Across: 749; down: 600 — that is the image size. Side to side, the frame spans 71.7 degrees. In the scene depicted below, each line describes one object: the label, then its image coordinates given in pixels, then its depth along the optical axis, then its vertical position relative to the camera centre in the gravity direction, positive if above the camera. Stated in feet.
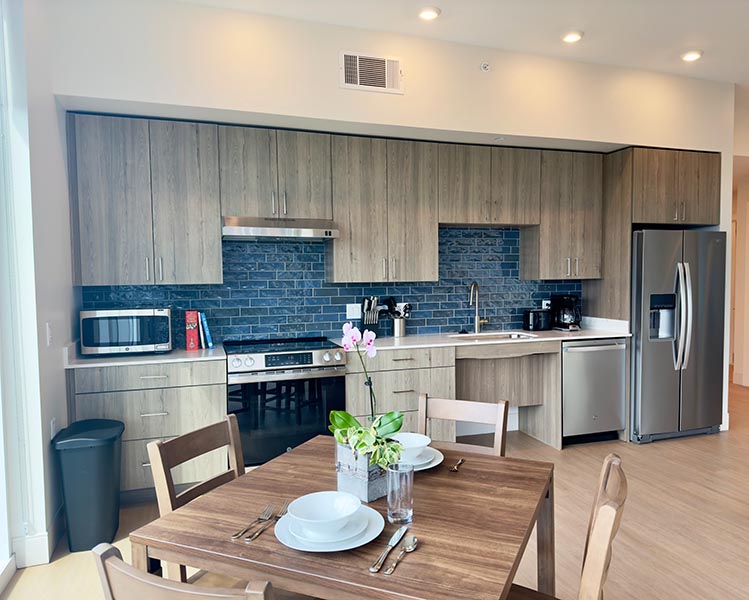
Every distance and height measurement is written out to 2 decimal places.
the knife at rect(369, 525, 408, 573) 3.81 -2.15
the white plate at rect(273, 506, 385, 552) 4.05 -2.12
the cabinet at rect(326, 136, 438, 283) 12.71 +1.60
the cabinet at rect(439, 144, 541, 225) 13.60 +2.37
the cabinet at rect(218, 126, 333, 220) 11.71 +2.38
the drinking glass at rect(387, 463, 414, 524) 4.49 -1.91
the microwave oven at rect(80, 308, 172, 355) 10.75 -1.12
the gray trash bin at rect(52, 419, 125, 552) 8.88 -3.53
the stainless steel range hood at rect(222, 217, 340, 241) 11.55 +1.07
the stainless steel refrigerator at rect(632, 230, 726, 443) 14.19 -1.54
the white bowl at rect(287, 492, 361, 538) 4.10 -2.00
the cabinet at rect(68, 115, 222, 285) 10.80 +1.65
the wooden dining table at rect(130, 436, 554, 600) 3.68 -2.17
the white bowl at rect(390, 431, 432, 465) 5.84 -2.01
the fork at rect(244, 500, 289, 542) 4.27 -2.15
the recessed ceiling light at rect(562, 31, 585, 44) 11.70 +5.39
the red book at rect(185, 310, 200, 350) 12.07 -1.26
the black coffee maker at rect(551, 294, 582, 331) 15.50 -1.20
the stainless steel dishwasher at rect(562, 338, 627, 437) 13.98 -3.12
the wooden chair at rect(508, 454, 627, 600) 3.61 -1.93
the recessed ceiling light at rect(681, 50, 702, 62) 12.85 +5.41
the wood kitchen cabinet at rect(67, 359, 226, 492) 10.28 -2.56
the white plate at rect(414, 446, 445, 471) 5.73 -2.12
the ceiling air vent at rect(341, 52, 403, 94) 11.42 +4.50
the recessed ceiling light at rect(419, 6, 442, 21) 10.52 +5.37
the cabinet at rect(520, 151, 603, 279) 14.57 +1.47
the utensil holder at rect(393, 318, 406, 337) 14.07 -1.44
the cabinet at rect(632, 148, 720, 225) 14.30 +2.37
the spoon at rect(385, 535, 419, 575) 3.80 -2.15
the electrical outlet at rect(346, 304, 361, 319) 14.07 -0.99
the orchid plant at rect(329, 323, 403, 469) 4.75 -1.49
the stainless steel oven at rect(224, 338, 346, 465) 11.28 -2.63
